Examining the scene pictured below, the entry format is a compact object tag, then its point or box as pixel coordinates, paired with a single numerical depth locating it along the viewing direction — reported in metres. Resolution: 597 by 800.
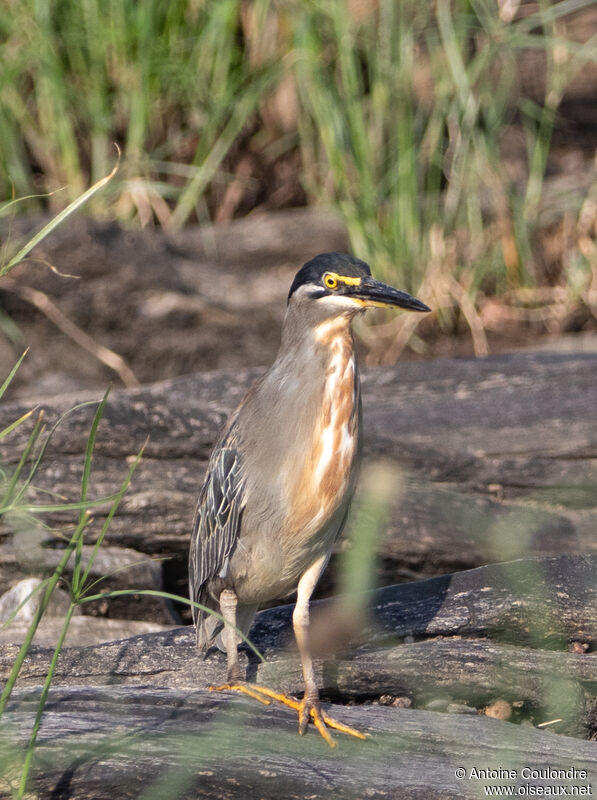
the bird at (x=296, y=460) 7.34
